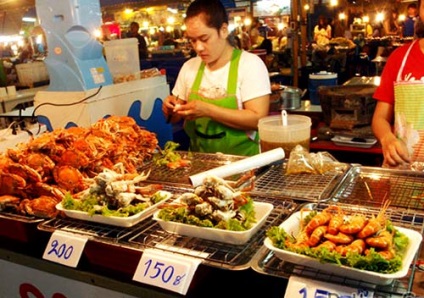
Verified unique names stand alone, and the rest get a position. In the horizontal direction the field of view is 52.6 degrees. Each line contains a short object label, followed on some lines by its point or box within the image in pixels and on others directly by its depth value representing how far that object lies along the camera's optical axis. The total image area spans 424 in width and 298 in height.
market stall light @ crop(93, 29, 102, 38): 3.43
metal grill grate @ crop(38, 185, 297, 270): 1.35
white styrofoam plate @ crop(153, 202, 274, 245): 1.39
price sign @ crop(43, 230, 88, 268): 1.55
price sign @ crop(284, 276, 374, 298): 1.10
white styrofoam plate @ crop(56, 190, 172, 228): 1.59
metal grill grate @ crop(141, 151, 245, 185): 2.10
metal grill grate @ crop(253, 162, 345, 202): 1.74
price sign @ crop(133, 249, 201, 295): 1.30
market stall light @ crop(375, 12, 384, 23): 15.89
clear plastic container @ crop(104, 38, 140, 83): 3.76
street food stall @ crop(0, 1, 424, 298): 1.21
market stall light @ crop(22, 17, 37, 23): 14.72
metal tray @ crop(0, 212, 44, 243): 1.80
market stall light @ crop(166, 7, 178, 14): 17.35
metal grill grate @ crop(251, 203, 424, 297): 1.12
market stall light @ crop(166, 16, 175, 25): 18.60
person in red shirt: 2.23
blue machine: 3.25
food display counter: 1.29
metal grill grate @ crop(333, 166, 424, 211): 1.65
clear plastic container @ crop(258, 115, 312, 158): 2.16
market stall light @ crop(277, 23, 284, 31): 16.36
